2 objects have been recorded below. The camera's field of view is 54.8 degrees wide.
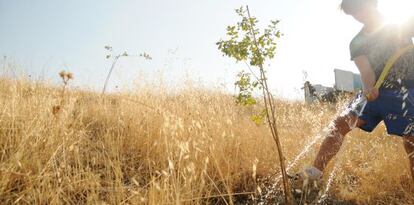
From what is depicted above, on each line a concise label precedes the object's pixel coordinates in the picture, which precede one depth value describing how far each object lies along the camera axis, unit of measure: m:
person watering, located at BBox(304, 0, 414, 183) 2.38
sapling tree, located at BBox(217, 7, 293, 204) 2.24
